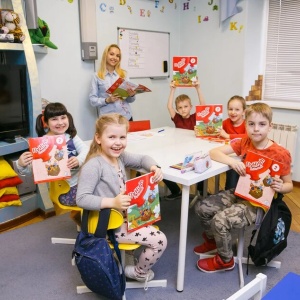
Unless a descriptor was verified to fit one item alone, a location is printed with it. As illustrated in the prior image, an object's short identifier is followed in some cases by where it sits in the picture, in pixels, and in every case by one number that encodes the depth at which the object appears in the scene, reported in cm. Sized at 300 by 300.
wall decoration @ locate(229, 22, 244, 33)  365
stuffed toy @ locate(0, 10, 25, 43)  246
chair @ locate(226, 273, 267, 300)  82
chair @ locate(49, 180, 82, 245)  201
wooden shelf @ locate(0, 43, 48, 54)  241
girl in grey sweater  158
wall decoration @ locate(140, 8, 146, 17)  380
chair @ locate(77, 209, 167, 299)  158
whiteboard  372
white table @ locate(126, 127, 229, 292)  176
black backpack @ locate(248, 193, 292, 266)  185
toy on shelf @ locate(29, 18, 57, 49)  274
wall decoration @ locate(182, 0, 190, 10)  410
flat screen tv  258
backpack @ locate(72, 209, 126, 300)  153
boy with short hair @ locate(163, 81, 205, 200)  301
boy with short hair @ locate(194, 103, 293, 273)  186
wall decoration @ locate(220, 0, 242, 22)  360
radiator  344
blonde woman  318
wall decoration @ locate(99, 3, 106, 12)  343
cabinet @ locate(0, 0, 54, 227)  252
